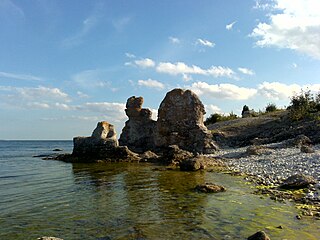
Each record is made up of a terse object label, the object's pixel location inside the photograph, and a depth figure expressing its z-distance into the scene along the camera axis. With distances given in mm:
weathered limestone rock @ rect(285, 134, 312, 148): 27844
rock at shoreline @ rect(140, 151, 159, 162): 30914
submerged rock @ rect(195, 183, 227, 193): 14391
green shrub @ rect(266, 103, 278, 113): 61862
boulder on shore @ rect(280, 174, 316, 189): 13883
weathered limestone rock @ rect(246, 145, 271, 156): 26450
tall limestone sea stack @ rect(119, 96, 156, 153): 43812
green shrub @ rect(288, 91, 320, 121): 38812
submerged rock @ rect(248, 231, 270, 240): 7710
